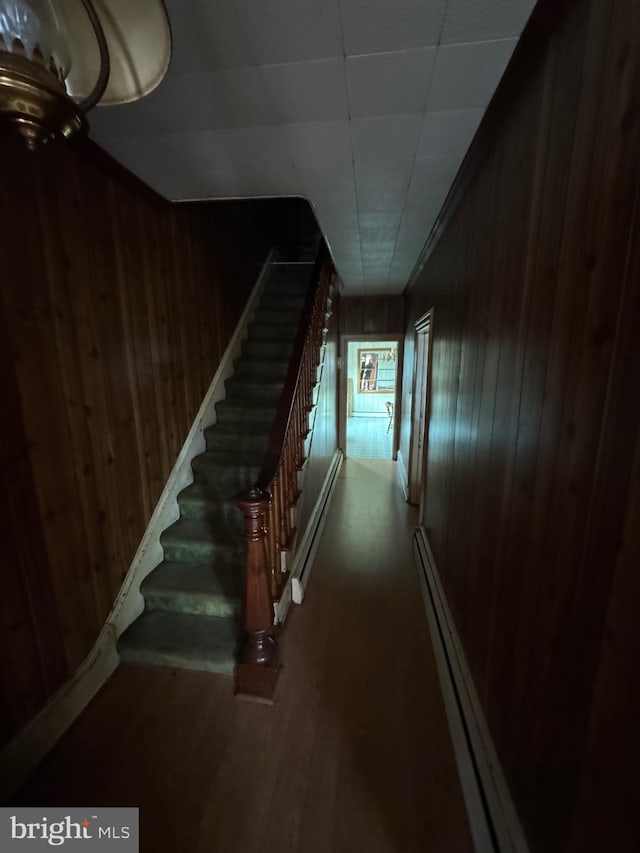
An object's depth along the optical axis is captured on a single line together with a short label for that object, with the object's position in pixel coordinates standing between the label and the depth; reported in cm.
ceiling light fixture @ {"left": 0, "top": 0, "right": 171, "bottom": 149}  49
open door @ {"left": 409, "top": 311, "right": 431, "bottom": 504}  332
